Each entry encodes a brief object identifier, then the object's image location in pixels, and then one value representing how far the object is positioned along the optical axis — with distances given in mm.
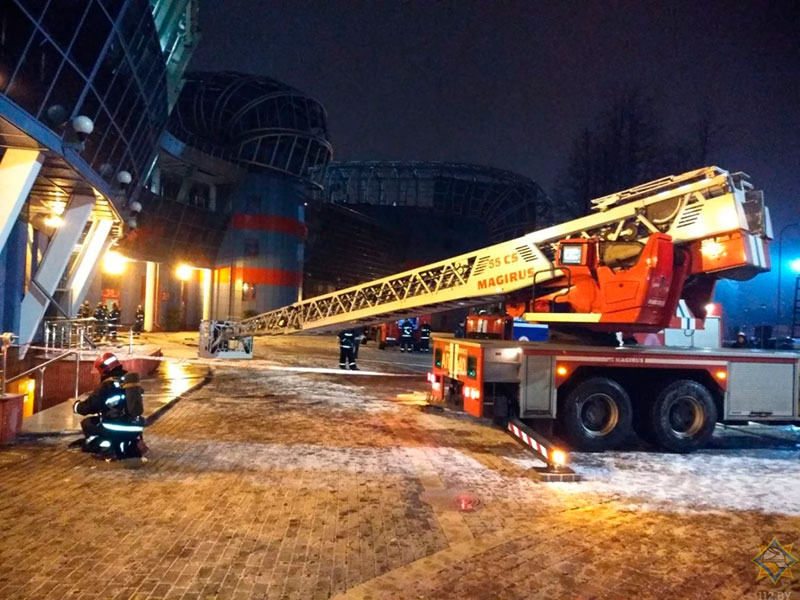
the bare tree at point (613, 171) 23578
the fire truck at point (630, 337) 7641
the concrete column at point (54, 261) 13125
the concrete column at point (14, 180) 9367
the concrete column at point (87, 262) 16219
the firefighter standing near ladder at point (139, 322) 29686
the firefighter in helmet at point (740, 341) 12531
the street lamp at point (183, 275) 33188
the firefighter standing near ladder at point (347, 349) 16125
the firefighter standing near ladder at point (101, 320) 19953
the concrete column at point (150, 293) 31562
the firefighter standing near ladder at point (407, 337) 25781
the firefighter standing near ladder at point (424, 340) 26141
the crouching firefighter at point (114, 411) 6461
